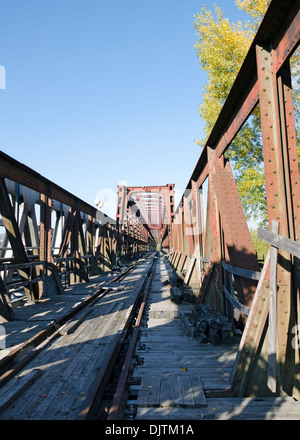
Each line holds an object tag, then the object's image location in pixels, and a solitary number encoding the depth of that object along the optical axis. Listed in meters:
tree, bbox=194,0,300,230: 14.91
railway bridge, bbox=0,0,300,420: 2.97
